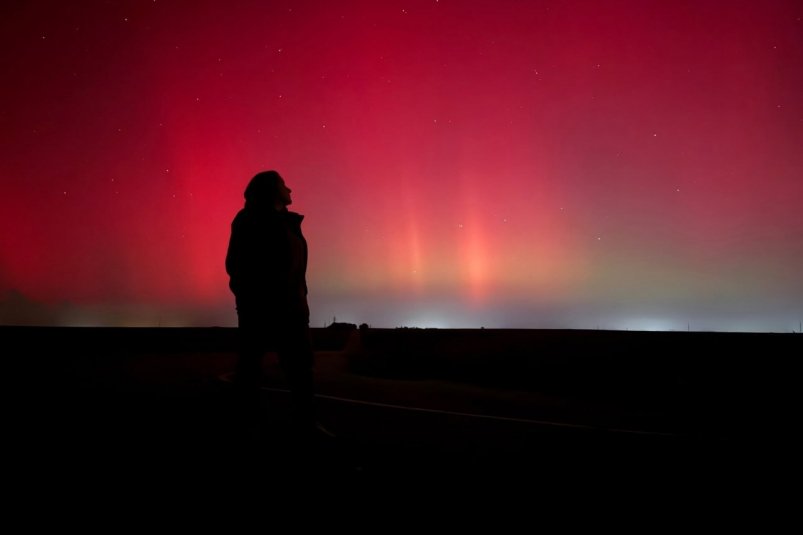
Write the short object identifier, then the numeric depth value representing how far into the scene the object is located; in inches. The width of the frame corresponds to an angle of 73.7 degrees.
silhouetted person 159.5
